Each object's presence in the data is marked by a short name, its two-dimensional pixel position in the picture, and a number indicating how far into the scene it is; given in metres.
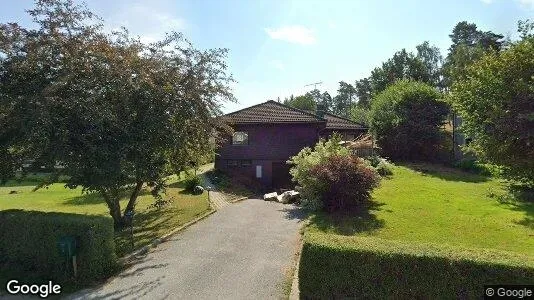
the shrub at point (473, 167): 31.09
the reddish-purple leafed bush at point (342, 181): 17.56
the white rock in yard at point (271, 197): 23.88
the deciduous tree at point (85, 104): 12.27
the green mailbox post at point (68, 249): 10.44
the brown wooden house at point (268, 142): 29.50
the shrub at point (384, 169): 27.44
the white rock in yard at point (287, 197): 22.67
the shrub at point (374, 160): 28.39
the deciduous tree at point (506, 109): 17.77
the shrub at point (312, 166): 18.77
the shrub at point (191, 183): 25.59
